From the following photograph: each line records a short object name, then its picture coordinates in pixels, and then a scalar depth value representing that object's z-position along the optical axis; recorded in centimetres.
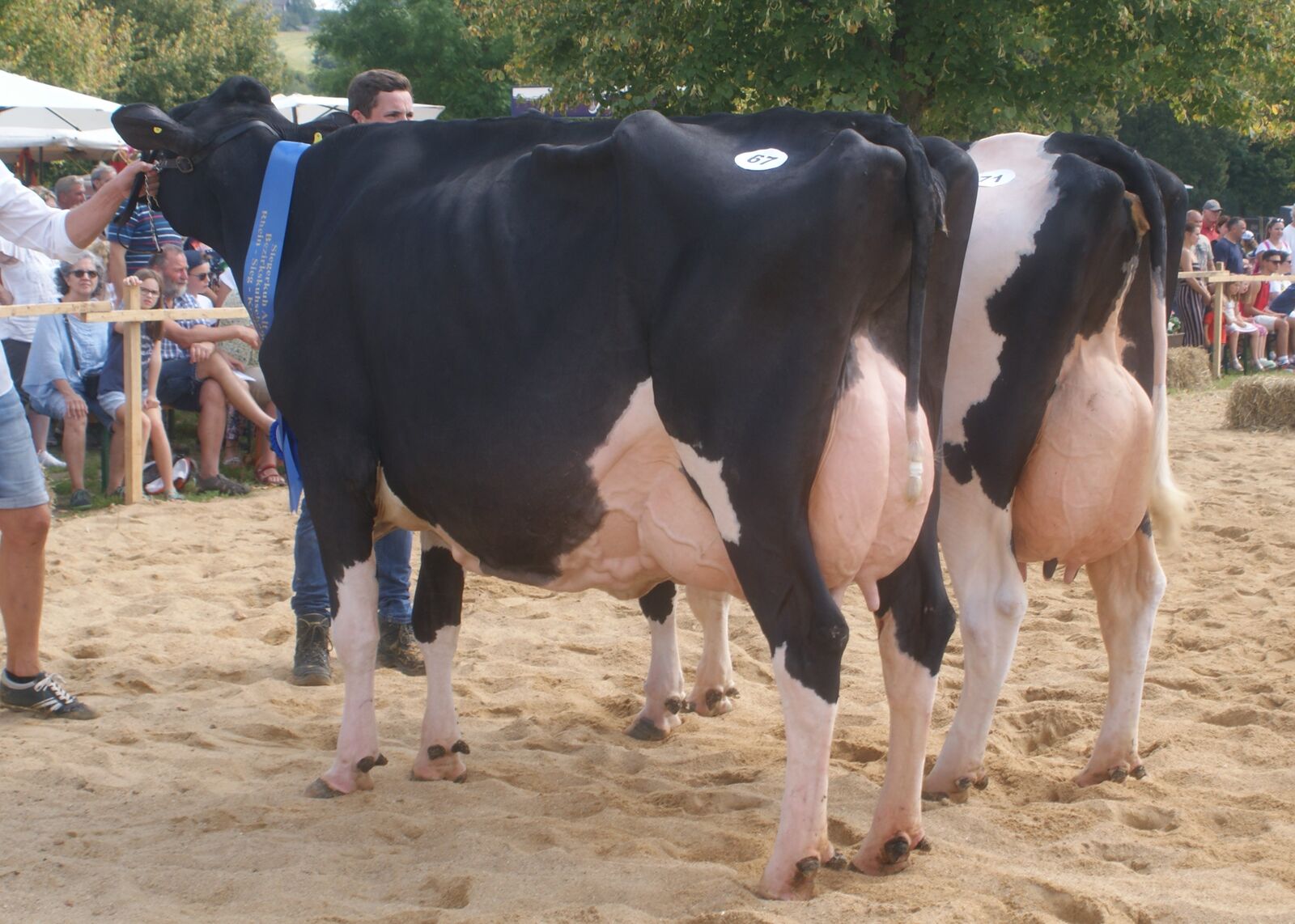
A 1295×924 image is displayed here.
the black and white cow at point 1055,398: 405
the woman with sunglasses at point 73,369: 891
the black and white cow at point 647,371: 327
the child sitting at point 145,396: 906
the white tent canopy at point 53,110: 1606
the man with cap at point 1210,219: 1988
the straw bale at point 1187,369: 1530
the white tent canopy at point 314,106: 1898
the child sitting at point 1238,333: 1728
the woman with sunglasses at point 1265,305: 1761
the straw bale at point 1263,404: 1209
